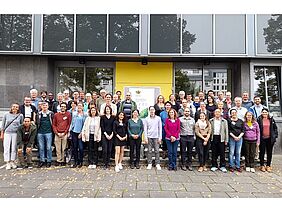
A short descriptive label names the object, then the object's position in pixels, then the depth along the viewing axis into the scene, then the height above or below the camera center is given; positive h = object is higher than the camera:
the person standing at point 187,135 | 7.22 -0.67
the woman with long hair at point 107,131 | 7.24 -0.57
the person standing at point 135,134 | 7.27 -0.66
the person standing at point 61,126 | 7.32 -0.45
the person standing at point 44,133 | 7.31 -0.64
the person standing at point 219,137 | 7.12 -0.72
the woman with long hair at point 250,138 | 7.23 -0.76
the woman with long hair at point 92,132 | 7.22 -0.60
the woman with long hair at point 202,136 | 7.17 -0.70
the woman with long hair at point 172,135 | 7.12 -0.67
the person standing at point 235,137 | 7.17 -0.72
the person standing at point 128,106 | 7.71 +0.17
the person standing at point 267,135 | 7.33 -0.67
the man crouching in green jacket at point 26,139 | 7.20 -0.82
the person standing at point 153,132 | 7.29 -0.60
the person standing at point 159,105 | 7.79 +0.21
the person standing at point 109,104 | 7.47 +0.20
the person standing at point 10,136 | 7.17 -0.73
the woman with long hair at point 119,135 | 7.21 -0.69
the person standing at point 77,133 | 7.31 -0.64
